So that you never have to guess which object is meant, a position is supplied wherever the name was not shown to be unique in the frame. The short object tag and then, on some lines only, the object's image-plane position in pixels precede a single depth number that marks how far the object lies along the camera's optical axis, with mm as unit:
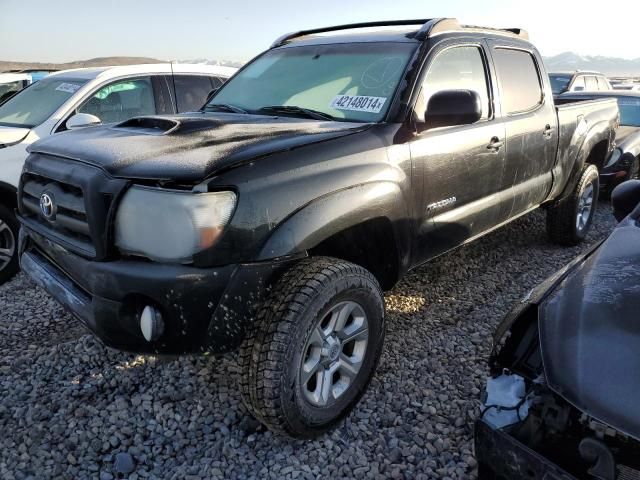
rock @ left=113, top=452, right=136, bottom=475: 2234
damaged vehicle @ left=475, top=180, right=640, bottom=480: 1464
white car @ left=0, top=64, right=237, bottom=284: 4086
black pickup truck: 1988
